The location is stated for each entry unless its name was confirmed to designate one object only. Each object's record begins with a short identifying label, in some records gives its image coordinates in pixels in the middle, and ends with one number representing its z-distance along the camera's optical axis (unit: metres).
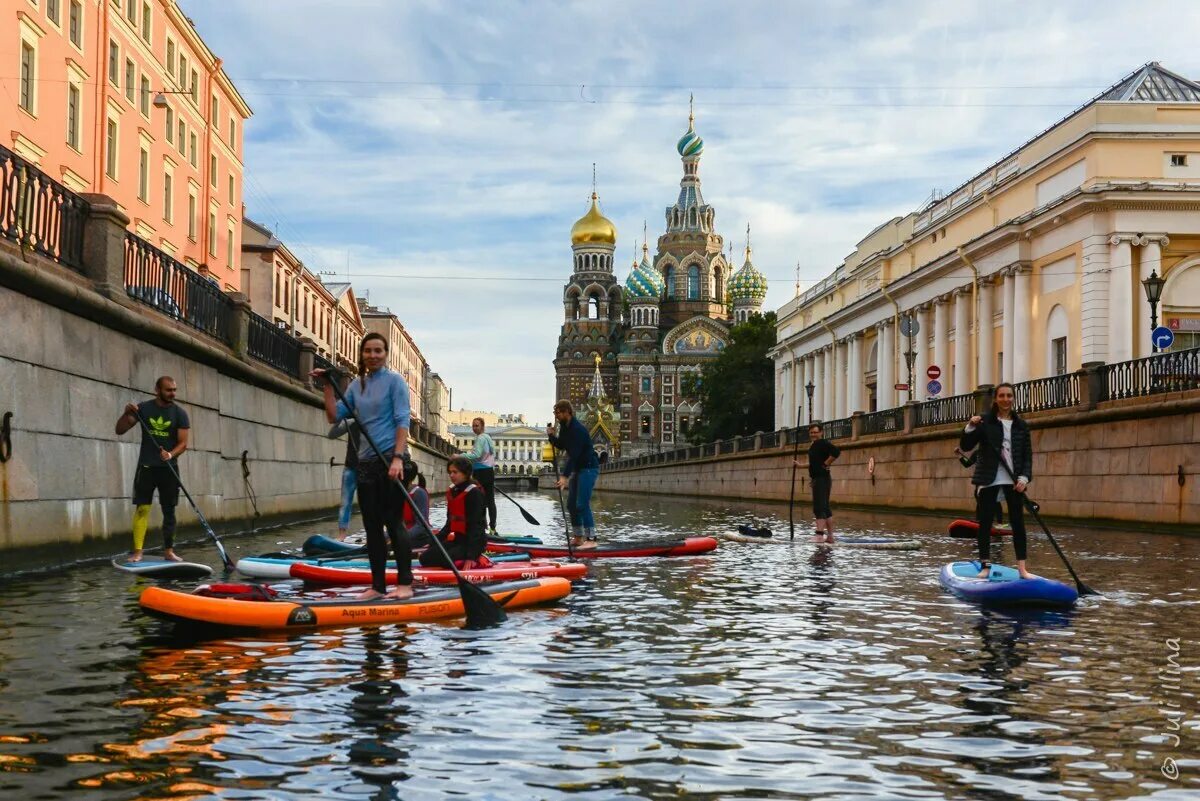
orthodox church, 176.00
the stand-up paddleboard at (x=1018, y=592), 10.80
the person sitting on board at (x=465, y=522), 12.20
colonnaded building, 37.44
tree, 92.88
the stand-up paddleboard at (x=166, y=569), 12.29
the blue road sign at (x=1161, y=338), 26.86
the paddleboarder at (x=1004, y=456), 11.84
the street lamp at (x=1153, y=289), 26.44
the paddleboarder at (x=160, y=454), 12.89
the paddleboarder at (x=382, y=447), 9.98
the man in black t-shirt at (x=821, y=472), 19.14
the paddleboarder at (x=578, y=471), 16.67
